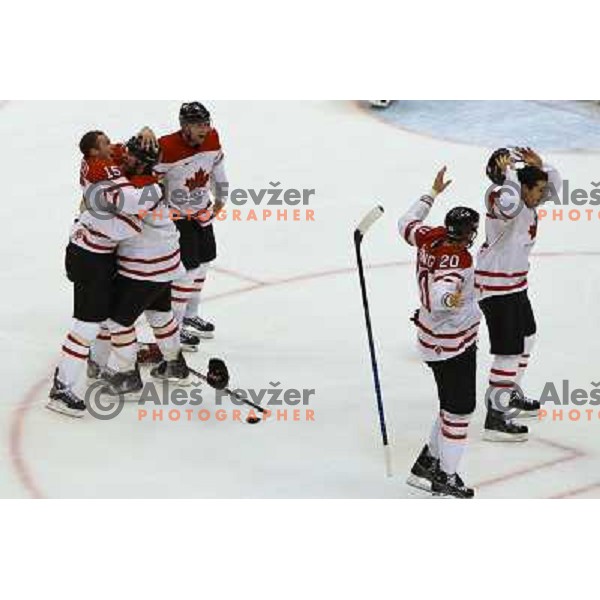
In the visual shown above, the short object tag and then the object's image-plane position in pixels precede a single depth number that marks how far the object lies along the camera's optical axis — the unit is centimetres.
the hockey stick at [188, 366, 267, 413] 1619
